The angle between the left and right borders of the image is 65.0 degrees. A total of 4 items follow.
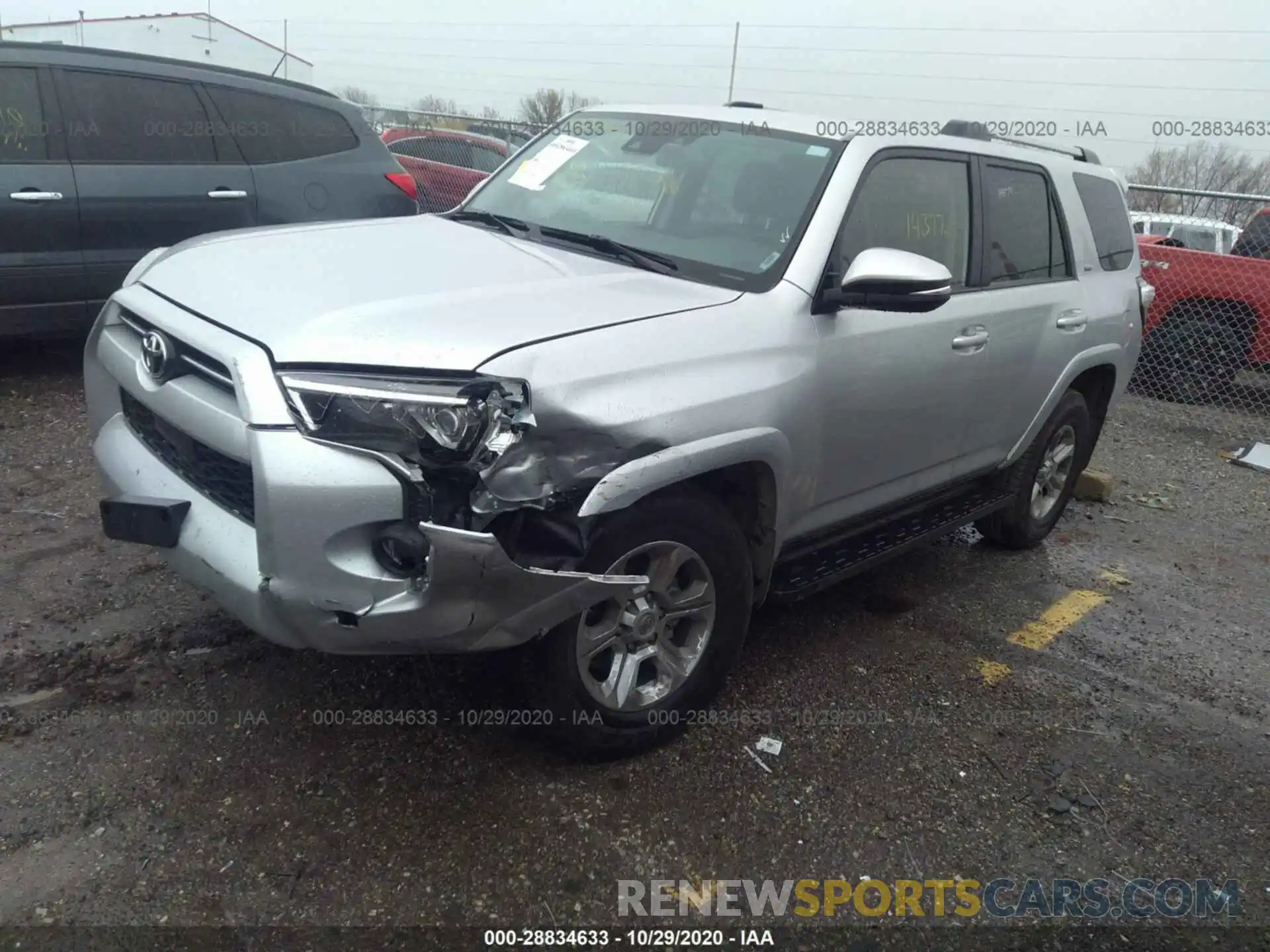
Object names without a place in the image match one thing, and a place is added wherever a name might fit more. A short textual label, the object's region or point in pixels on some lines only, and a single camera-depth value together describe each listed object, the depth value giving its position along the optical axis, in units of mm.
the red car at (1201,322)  8648
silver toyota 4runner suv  2264
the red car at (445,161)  11531
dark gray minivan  5270
